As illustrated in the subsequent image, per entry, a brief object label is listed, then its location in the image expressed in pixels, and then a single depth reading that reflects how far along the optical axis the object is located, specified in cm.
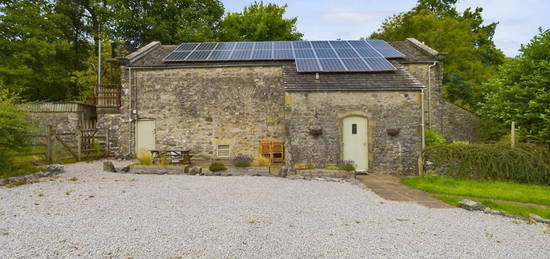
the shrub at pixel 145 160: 1076
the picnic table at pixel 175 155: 1175
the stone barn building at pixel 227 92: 1409
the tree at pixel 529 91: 1012
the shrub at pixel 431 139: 1254
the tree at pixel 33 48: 2006
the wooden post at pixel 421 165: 1039
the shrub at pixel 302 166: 1023
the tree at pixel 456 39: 2170
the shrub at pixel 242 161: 1054
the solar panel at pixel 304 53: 1425
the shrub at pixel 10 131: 863
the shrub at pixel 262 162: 1088
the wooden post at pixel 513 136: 956
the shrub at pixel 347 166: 988
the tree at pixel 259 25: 2606
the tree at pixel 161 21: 2295
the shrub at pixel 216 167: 1013
